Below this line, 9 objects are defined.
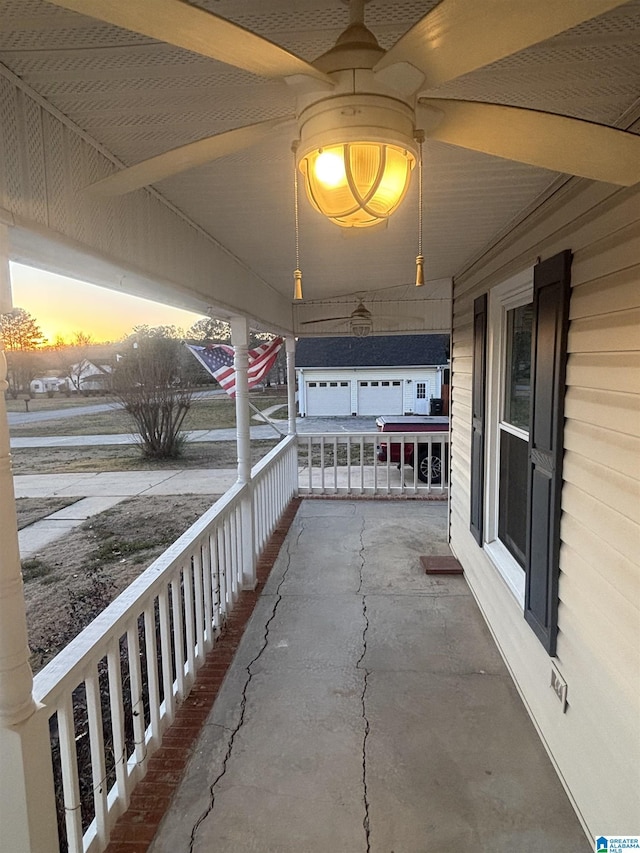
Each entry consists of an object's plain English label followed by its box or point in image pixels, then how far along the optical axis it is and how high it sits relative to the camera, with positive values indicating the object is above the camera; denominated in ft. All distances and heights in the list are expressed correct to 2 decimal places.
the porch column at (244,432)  13.25 -1.39
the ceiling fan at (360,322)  17.58 +2.09
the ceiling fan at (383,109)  2.33 +1.67
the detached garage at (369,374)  66.23 +0.50
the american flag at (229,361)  18.86 +0.82
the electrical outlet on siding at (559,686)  7.06 -4.61
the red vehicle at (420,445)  26.91 -3.80
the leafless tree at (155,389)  37.29 -0.52
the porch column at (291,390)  22.74 -0.53
